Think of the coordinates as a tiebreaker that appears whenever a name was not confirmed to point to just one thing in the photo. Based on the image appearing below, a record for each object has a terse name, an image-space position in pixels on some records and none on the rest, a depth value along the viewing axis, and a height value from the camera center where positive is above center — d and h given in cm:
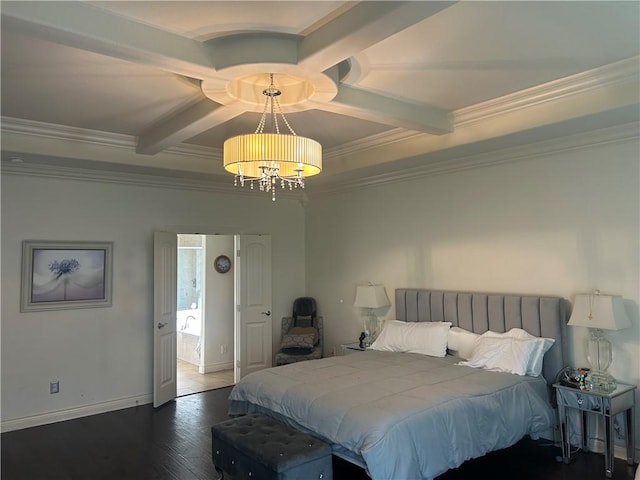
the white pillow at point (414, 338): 487 -79
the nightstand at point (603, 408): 360 -115
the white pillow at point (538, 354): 411 -80
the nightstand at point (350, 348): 577 -102
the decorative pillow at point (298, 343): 648 -107
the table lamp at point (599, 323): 373 -50
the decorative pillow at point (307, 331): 668 -93
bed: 306 -100
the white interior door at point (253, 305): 661 -55
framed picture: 497 -6
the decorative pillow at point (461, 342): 470 -79
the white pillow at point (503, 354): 410 -82
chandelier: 320 +77
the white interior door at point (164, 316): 558 -59
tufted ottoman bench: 302 -123
